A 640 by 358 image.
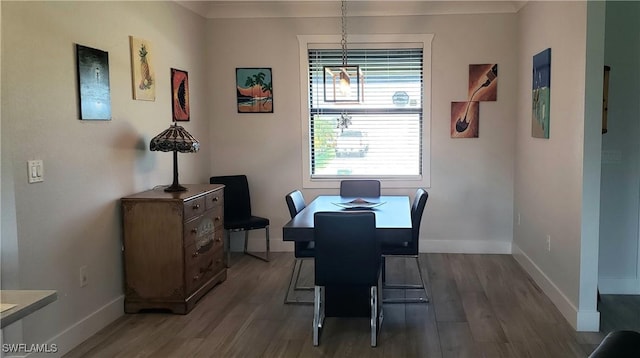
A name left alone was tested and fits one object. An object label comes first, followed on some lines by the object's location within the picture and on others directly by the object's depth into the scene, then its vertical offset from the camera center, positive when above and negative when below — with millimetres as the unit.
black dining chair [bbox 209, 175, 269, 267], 5434 -720
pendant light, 4113 +434
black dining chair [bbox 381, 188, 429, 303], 4121 -872
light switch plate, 3004 -176
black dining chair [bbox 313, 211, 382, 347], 3225 -695
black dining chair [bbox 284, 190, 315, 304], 4152 -871
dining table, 3426 -602
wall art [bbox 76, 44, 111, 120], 3459 +379
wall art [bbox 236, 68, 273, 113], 5746 +512
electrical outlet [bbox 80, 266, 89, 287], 3516 -912
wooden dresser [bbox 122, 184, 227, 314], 3904 -833
